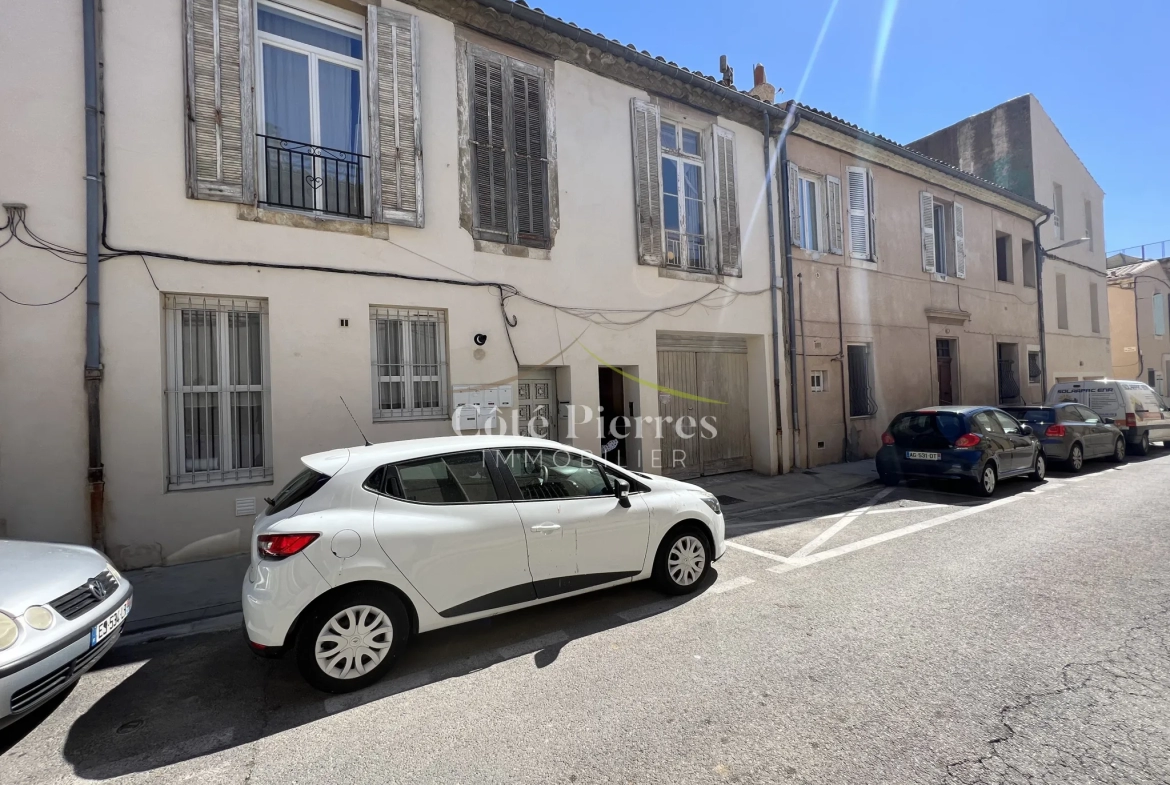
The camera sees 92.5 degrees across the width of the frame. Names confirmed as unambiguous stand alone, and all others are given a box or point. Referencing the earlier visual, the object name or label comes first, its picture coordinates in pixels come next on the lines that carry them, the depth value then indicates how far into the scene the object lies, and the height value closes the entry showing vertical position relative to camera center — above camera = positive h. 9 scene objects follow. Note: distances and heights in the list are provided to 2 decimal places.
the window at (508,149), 7.80 +3.64
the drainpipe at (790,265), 11.02 +2.57
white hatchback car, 3.32 -0.93
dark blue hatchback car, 8.34 -0.91
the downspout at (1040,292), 17.73 +3.04
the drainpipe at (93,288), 5.51 +1.26
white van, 12.97 -0.48
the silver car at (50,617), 2.69 -1.10
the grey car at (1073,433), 10.58 -0.93
